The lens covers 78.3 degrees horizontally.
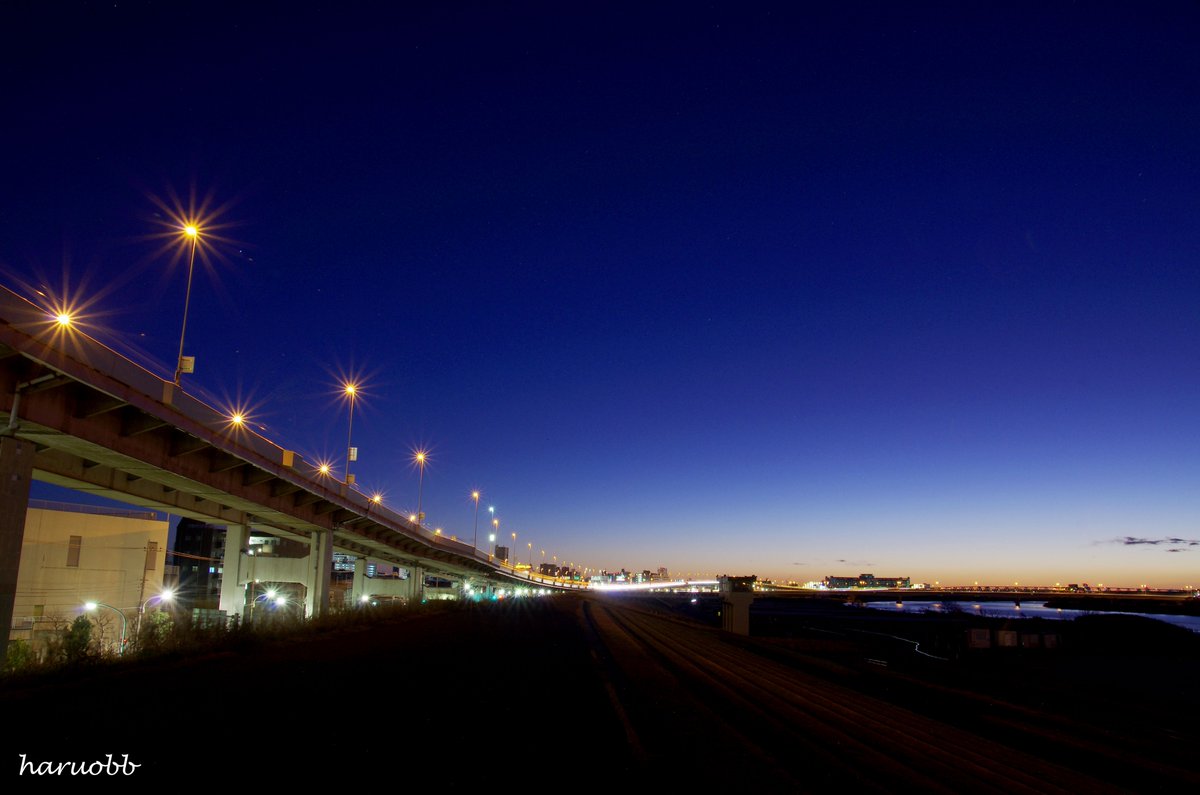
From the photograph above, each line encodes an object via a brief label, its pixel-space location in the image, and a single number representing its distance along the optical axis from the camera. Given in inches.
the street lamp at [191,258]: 1008.1
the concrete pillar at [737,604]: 2488.9
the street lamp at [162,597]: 1731.1
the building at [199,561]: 4771.2
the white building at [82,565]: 1473.9
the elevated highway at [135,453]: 703.1
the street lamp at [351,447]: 1931.6
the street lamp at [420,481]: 2612.2
